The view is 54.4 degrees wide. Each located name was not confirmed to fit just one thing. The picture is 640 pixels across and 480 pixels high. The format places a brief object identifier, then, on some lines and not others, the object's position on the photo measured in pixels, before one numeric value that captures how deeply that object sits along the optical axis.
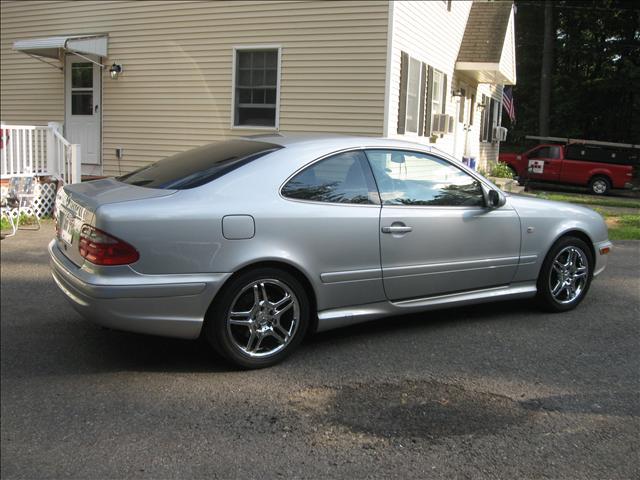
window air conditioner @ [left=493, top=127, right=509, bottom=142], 21.44
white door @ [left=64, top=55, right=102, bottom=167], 13.01
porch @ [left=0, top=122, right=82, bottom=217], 10.12
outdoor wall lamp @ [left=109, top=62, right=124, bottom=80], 12.46
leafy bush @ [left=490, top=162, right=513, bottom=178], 18.53
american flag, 23.71
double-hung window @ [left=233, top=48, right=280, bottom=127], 11.34
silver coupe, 3.71
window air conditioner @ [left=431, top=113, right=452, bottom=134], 13.24
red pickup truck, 19.19
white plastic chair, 9.32
